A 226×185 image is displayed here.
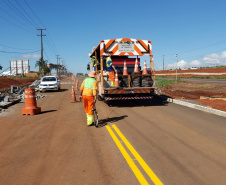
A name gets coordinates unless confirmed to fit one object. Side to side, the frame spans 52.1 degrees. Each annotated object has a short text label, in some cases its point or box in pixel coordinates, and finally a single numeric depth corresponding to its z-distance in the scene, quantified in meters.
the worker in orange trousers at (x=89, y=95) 7.39
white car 22.48
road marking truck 11.22
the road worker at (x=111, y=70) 11.07
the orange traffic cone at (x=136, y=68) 11.99
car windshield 23.69
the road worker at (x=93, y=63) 13.78
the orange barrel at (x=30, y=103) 9.95
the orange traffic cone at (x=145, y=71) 11.72
